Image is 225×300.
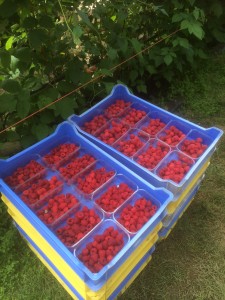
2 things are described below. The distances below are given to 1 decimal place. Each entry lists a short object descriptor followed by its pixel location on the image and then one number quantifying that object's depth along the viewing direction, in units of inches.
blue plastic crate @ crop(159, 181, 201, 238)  59.9
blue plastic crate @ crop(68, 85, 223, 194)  56.5
